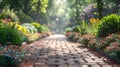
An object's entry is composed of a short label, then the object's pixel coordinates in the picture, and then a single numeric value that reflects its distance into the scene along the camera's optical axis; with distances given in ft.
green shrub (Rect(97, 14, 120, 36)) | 37.24
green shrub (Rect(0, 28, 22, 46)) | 29.81
